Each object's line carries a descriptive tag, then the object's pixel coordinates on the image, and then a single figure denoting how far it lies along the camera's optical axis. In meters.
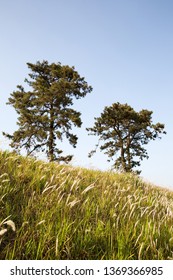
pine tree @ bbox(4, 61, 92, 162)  33.69
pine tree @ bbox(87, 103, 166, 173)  41.72
